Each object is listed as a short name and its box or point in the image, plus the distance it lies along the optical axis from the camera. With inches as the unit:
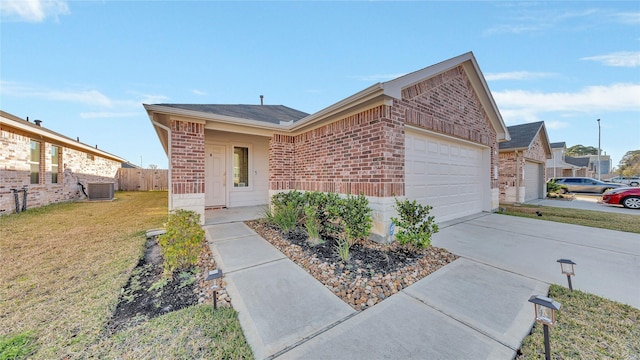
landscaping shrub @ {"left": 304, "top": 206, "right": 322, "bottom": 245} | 168.4
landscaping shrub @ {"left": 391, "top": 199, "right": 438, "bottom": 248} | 143.6
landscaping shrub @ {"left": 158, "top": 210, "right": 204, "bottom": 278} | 119.6
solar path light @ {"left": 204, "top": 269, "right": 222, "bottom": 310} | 85.9
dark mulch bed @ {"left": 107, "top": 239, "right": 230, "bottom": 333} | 86.5
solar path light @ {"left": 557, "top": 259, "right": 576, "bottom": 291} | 100.7
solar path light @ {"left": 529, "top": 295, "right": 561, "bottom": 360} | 60.9
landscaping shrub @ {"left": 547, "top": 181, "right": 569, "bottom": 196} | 543.2
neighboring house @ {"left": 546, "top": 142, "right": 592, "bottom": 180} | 770.5
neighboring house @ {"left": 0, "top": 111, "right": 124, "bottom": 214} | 281.7
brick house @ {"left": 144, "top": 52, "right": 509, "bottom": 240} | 171.2
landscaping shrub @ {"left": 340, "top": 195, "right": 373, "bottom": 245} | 155.2
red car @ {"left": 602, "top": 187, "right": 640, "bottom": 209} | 352.2
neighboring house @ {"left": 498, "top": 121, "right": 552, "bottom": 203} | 423.5
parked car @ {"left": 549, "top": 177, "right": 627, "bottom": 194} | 551.5
